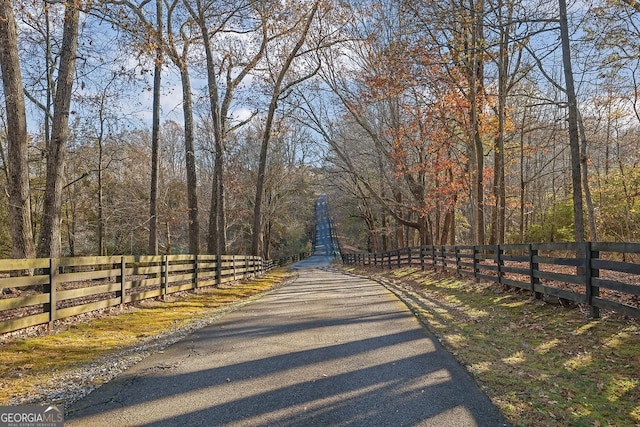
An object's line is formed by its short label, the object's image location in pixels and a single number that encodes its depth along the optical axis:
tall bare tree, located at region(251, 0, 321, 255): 19.67
